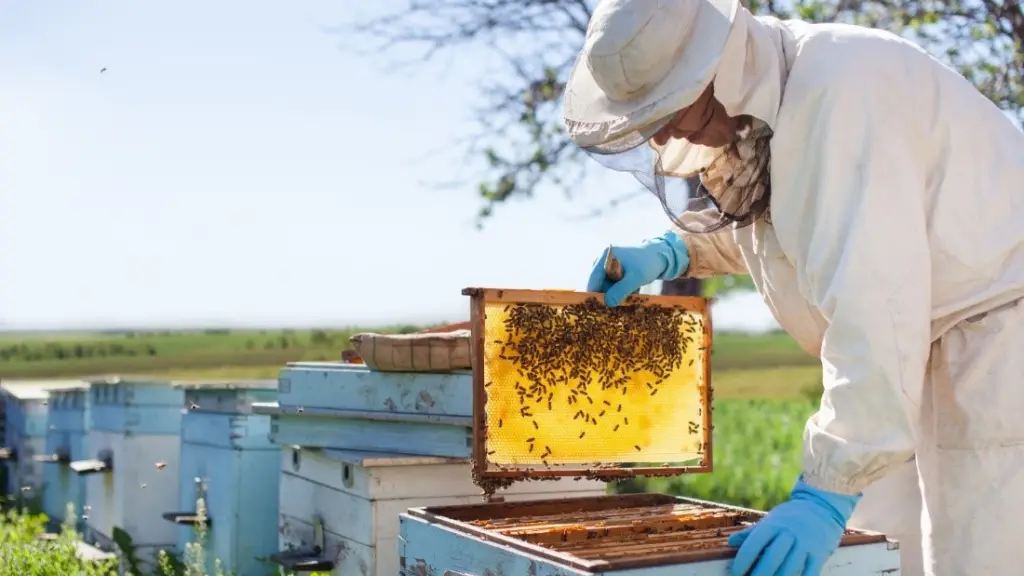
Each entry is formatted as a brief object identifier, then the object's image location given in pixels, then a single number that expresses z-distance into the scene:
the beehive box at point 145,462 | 5.79
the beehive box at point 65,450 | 6.90
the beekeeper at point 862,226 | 2.16
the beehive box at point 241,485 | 4.83
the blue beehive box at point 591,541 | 2.01
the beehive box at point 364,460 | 3.78
